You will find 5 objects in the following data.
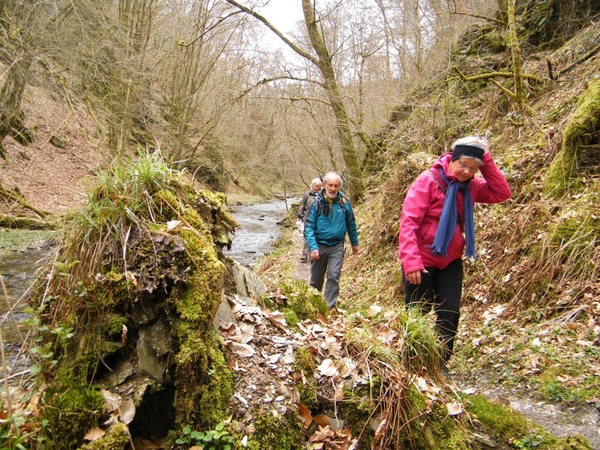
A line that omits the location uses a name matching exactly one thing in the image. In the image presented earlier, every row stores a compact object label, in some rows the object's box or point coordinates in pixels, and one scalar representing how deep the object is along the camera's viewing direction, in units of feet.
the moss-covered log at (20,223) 45.02
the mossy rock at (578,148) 19.56
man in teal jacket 21.65
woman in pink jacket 12.97
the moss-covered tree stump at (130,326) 8.28
